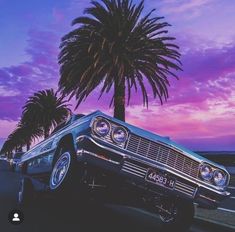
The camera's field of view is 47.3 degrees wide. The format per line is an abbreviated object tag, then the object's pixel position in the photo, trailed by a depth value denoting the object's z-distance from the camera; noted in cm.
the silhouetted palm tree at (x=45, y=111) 3445
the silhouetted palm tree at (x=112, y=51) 1769
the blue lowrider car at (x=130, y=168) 349
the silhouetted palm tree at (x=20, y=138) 4812
